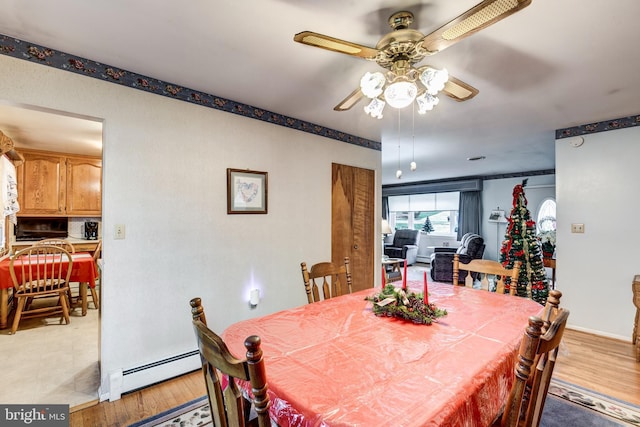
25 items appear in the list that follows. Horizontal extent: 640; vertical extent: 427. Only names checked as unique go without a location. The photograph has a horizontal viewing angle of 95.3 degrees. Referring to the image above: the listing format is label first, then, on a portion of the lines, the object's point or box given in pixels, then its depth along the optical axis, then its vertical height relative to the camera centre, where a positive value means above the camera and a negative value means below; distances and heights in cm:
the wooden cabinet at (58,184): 452 +52
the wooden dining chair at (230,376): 69 -41
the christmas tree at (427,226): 862 -25
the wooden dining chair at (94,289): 385 -97
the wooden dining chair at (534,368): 84 -47
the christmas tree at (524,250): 380 -44
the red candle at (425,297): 164 -45
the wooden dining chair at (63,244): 401 -41
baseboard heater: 206 -120
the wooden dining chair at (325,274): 205 -43
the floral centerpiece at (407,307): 154 -50
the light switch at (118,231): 210 -10
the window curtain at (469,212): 736 +14
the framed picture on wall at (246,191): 267 +25
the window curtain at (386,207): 967 +35
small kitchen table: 314 -71
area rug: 184 -130
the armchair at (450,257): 581 -81
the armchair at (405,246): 794 -81
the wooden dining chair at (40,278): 314 -69
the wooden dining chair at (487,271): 219 -42
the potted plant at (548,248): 431 -45
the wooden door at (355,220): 360 -4
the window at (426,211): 816 +19
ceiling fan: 124 +78
